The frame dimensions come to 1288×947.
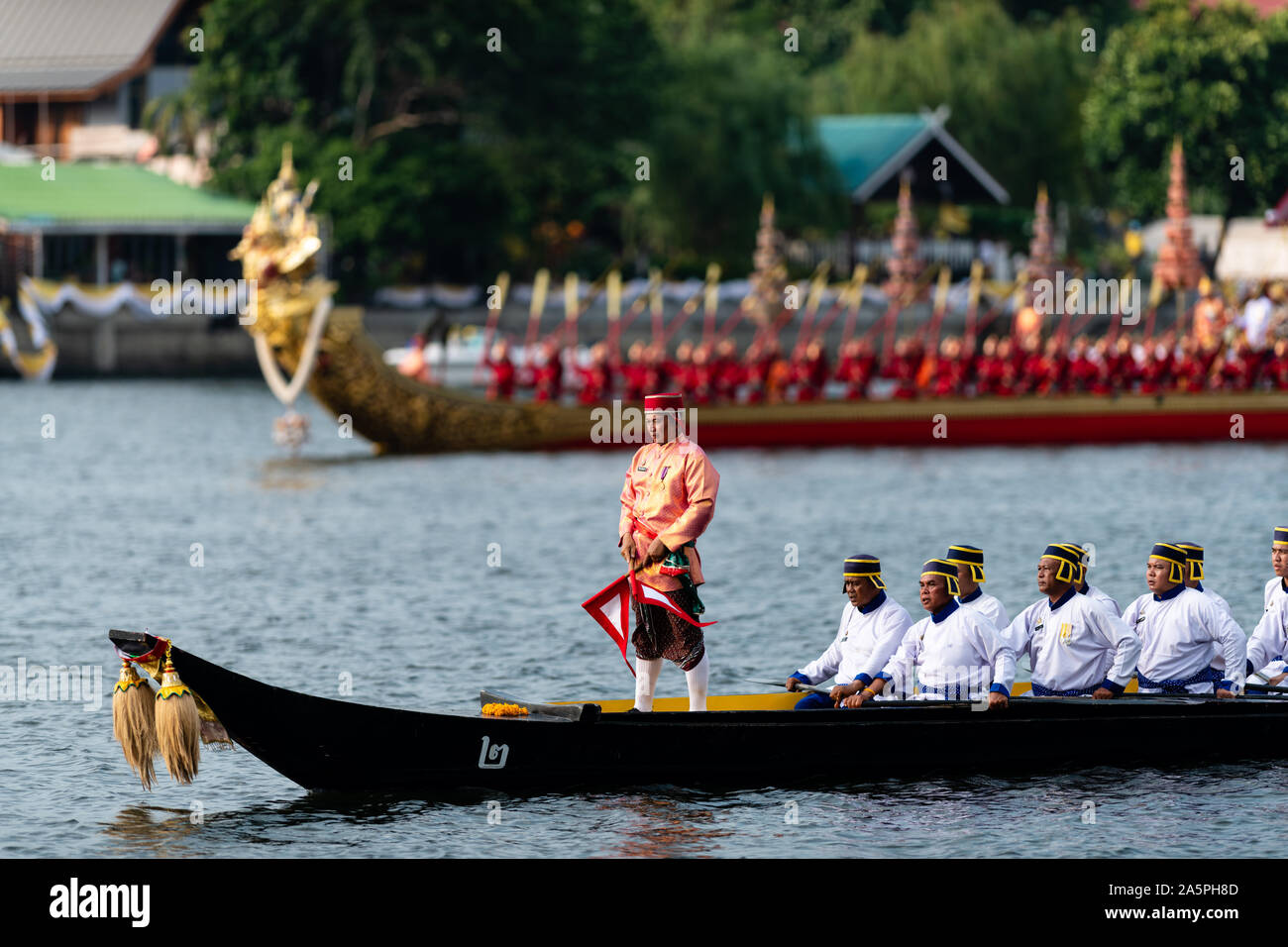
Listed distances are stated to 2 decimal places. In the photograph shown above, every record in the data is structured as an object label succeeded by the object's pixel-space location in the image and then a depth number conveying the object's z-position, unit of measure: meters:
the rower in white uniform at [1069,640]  14.12
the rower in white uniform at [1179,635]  14.38
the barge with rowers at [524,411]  35.44
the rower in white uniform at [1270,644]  14.86
